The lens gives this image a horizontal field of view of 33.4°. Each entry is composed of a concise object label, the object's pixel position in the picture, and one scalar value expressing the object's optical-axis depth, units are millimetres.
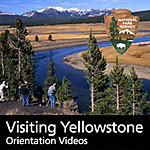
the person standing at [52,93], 16198
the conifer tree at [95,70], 28328
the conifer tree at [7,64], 33469
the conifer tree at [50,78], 37031
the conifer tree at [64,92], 32938
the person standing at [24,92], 15430
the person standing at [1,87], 16469
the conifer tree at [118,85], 28048
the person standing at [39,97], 17456
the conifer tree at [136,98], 26672
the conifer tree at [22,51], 29672
